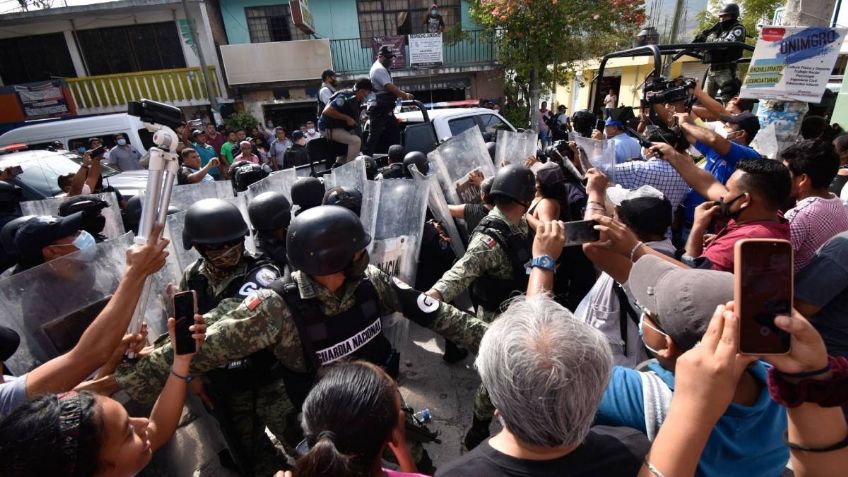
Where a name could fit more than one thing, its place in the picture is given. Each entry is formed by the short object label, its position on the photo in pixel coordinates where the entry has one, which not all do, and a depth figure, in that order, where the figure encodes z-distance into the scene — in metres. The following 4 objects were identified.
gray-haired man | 0.92
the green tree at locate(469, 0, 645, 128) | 11.07
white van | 8.66
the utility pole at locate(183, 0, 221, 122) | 14.28
